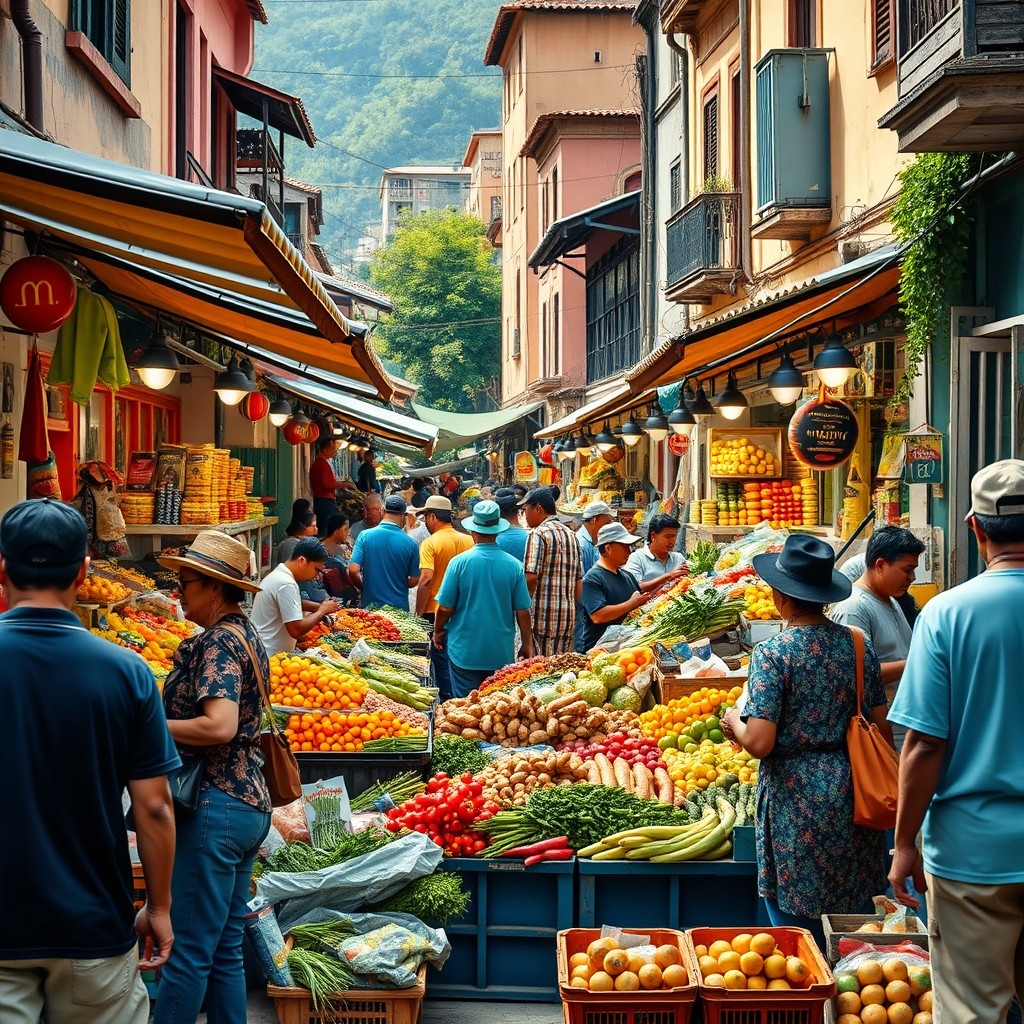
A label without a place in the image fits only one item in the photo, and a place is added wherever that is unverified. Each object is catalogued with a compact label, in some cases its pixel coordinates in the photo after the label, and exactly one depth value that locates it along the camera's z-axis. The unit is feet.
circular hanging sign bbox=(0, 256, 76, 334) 21.57
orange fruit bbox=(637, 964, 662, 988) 15.23
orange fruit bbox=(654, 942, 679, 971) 15.66
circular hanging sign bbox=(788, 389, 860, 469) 32.37
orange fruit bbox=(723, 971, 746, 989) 15.33
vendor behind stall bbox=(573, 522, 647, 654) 33.17
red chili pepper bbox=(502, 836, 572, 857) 20.16
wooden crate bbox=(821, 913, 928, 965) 14.97
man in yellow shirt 37.99
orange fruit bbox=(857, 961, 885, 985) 14.78
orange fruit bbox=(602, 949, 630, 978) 15.26
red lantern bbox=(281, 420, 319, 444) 57.21
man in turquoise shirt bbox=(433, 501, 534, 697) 32.78
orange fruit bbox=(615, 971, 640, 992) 15.12
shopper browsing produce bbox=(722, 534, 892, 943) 15.70
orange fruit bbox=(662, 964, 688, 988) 15.24
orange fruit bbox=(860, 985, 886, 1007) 14.71
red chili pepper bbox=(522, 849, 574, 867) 20.08
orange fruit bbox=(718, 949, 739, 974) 15.48
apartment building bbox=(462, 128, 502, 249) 236.63
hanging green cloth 24.75
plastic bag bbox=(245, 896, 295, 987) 17.25
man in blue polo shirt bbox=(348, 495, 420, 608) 43.04
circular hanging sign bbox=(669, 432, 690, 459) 63.67
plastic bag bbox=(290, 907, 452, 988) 17.33
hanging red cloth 25.18
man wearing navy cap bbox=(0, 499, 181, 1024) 10.61
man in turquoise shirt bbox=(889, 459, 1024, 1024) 12.08
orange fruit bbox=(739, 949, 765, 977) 15.35
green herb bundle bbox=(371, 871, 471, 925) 18.99
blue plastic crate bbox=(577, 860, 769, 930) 20.11
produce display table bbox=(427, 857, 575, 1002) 19.98
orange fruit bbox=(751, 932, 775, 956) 15.47
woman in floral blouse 14.85
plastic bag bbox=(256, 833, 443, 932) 18.94
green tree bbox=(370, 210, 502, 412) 188.14
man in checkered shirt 35.19
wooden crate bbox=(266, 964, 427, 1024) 17.16
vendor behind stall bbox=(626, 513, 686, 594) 36.22
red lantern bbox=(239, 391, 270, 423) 43.24
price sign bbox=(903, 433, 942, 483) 28.04
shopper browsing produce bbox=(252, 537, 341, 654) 27.86
